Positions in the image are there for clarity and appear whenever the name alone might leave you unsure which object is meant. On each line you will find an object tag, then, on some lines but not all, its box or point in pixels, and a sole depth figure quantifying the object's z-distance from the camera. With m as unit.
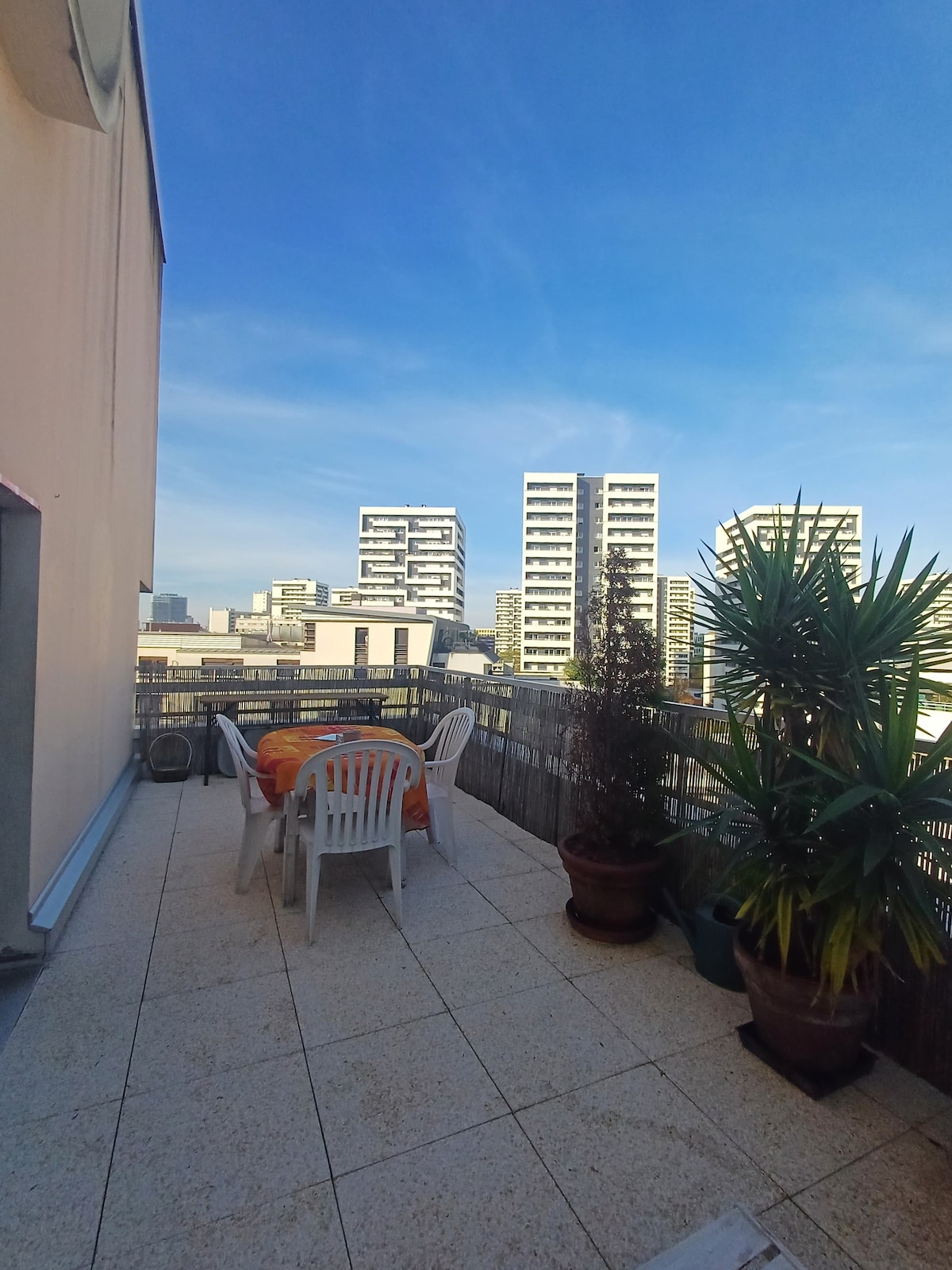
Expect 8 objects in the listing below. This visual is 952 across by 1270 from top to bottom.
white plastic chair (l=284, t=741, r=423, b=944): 2.53
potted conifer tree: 2.57
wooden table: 5.36
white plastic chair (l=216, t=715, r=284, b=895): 2.98
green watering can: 2.26
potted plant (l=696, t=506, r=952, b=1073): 1.53
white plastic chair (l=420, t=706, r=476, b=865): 3.42
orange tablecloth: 2.85
